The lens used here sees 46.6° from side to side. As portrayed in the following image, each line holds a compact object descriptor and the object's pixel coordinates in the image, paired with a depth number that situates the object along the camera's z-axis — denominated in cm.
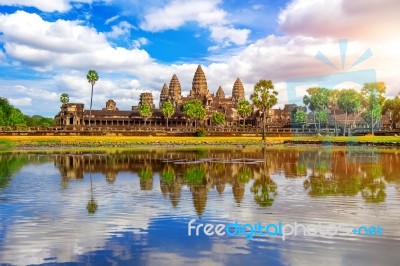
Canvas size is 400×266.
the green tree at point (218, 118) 16855
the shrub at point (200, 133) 11044
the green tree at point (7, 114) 12344
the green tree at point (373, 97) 11762
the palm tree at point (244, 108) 16362
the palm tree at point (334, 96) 13900
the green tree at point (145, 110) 16323
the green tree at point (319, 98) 13850
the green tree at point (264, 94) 9918
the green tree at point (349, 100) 12827
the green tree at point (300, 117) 17804
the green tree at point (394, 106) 13262
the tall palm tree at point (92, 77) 12600
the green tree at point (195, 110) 15688
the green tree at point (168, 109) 16238
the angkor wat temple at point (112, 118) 16925
